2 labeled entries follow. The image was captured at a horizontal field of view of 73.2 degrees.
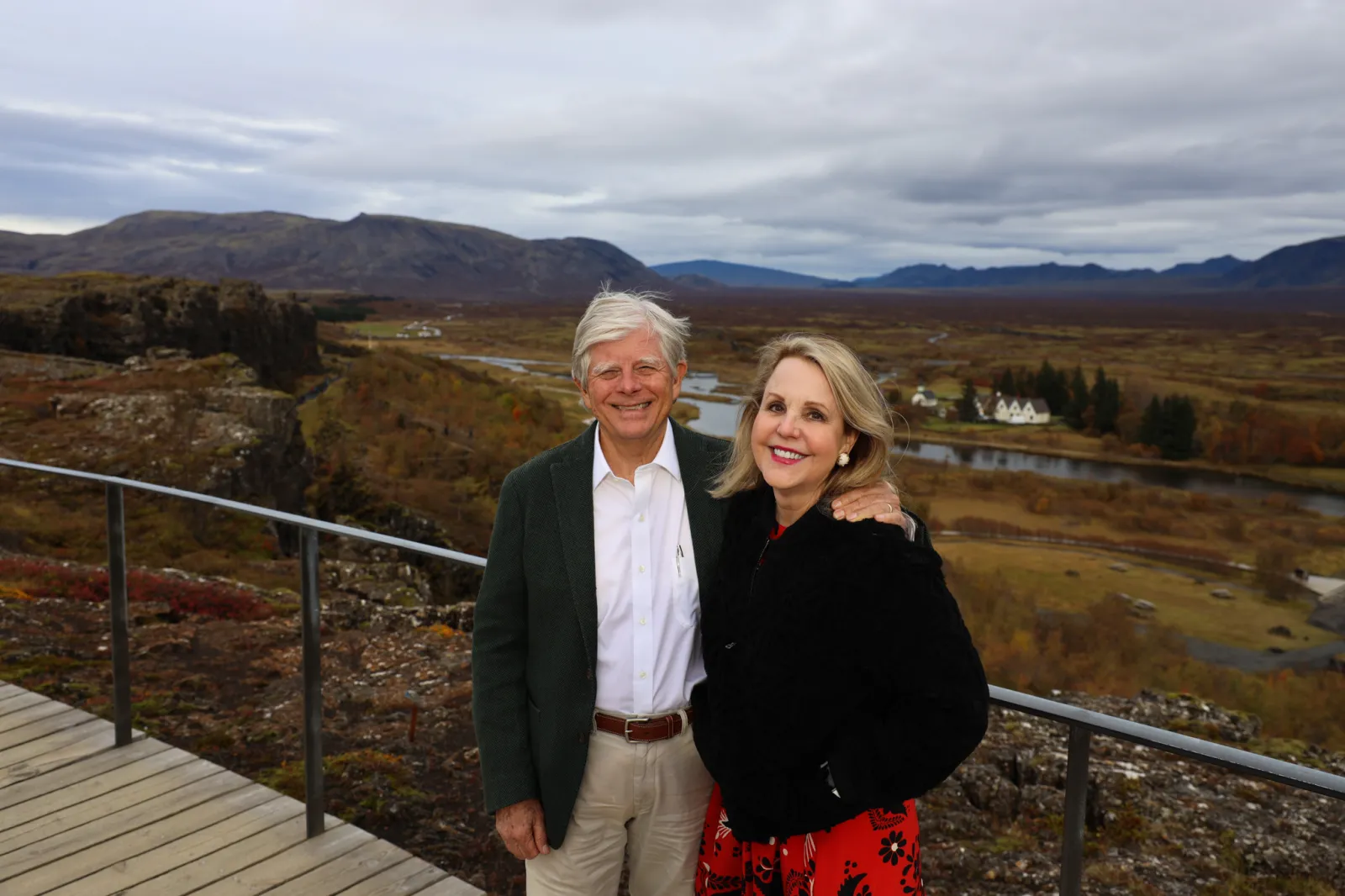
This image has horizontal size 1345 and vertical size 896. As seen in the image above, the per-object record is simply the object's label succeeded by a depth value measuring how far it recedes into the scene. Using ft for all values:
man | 7.09
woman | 5.64
